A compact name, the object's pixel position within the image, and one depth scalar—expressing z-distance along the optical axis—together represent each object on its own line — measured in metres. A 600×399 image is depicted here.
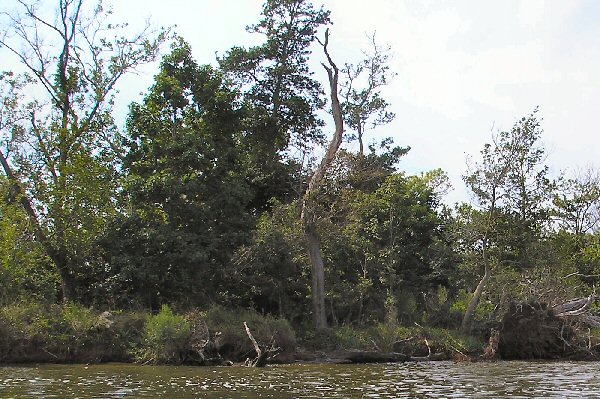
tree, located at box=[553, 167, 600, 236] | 44.59
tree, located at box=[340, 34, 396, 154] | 45.12
